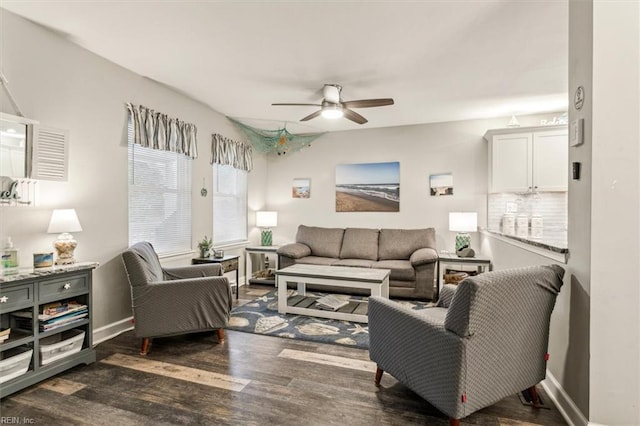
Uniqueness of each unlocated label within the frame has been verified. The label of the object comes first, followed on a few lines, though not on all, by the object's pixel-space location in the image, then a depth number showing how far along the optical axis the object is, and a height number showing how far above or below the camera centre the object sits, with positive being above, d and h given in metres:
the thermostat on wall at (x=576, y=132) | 1.77 +0.46
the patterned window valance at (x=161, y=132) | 3.38 +0.89
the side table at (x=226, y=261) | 4.10 -0.67
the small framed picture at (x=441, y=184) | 5.21 +0.45
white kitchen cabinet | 4.28 +0.73
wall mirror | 2.28 +0.46
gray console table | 2.10 -0.71
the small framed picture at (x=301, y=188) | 6.01 +0.42
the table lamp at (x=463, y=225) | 4.70 -0.18
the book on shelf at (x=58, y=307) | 2.33 -0.73
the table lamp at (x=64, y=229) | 2.50 -0.16
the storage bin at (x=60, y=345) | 2.30 -1.00
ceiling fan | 3.54 +1.19
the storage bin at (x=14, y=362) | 2.07 -1.01
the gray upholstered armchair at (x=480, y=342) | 1.66 -0.72
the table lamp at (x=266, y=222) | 5.64 -0.20
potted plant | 4.21 -0.49
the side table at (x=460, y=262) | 4.37 -0.68
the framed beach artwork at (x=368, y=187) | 5.51 +0.42
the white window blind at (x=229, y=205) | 4.89 +0.09
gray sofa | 4.36 -0.63
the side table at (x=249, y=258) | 5.18 -0.80
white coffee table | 3.53 -0.79
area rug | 3.08 -1.20
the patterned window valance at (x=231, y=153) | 4.66 +0.89
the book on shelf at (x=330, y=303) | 3.79 -1.10
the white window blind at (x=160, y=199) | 3.49 +0.13
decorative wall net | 5.58 +1.27
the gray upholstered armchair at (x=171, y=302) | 2.74 -0.80
